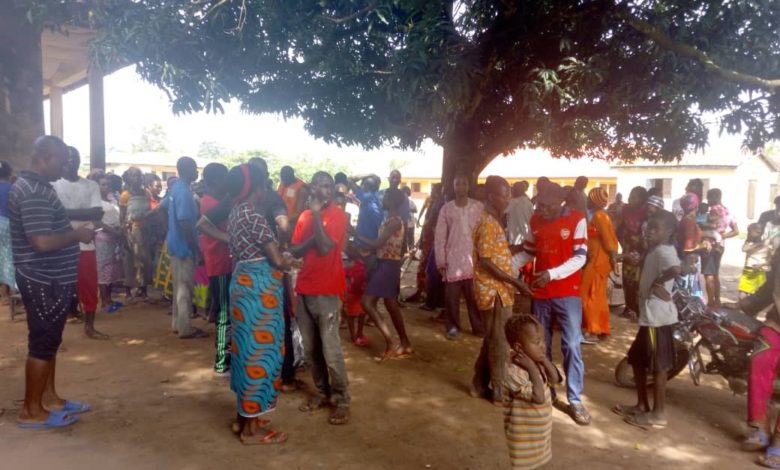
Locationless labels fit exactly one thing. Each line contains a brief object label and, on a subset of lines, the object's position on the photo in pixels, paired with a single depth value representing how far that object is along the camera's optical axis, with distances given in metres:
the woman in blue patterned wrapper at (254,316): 3.35
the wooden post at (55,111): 14.31
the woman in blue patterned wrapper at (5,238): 6.31
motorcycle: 4.00
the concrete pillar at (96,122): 10.54
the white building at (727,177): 26.52
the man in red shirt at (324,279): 3.75
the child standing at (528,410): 2.49
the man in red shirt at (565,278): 3.94
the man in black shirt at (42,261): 3.42
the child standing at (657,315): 3.88
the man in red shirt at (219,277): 4.22
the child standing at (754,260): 7.24
